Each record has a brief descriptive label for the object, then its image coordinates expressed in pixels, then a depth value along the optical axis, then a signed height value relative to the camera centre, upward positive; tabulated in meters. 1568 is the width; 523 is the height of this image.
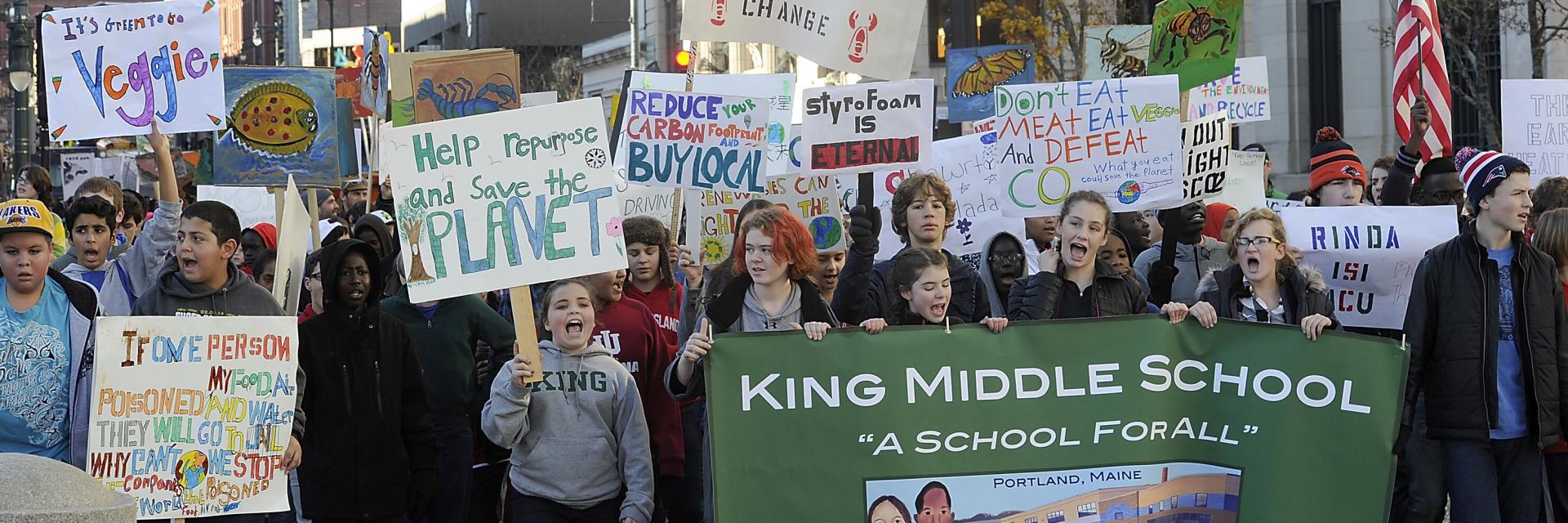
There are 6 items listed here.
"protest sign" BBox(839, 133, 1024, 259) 11.29 +0.47
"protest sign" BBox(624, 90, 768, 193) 9.71 +0.68
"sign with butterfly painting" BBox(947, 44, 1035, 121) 15.09 +1.55
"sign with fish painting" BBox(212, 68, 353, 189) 10.85 +0.85
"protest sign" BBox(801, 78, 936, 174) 9.77 +0.75
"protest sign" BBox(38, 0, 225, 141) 9.39 +1.11
